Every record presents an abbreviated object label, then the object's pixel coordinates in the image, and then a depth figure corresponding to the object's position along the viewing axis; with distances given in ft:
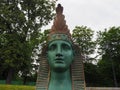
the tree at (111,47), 49.71
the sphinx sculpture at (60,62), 6.29
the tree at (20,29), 31.95
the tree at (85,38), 46.09
